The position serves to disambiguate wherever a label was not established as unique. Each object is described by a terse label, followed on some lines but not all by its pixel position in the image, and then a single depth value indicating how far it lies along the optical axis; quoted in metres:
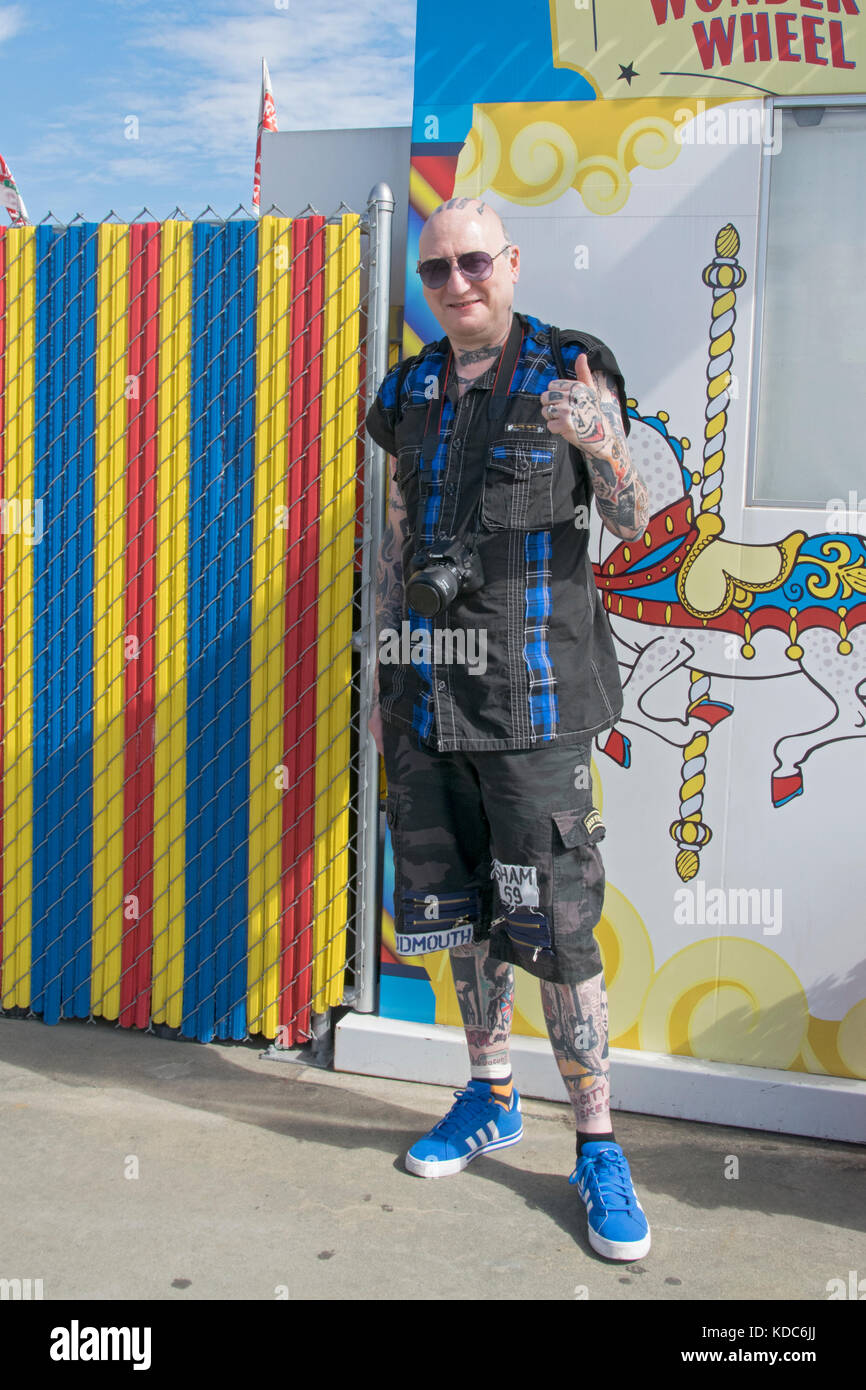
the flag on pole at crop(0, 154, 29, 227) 3.79
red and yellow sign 2.99
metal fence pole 3.32
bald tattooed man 2.64
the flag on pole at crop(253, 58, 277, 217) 6.55
